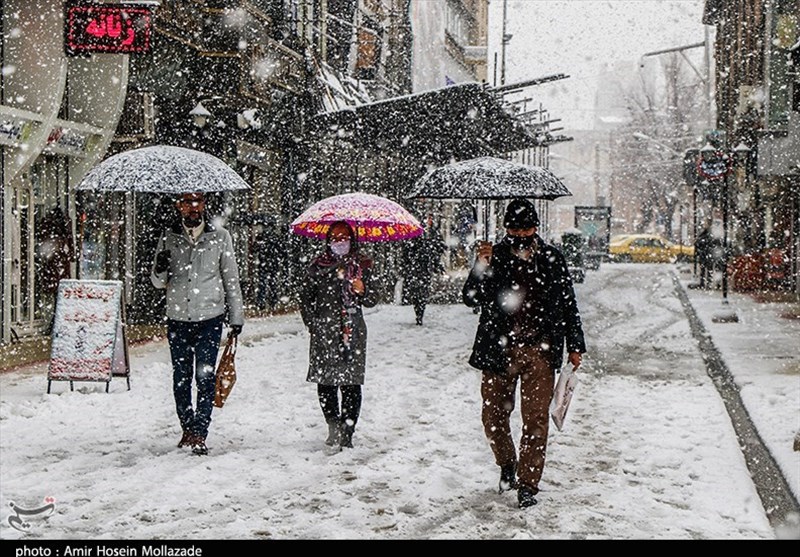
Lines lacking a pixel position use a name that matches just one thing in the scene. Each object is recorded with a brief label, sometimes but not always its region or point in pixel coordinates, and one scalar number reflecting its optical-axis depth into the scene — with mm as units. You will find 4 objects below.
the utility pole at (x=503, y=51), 50641
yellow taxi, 63125
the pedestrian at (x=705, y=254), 32500
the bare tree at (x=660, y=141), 80250
